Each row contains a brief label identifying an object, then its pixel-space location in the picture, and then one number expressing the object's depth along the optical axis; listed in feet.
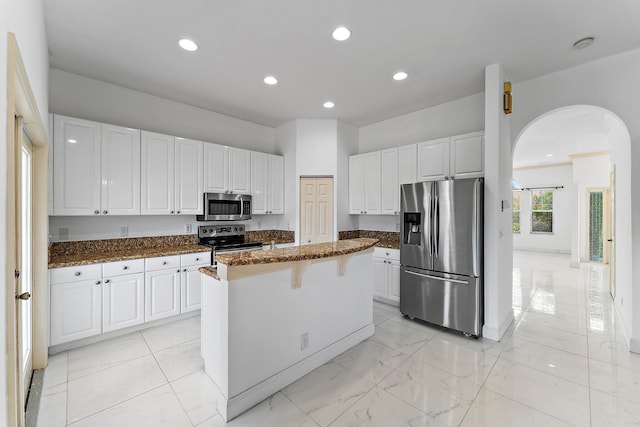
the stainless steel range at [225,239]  13.16
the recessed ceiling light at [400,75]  10.68
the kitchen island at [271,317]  6.39
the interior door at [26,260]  7.22
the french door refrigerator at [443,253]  10.25
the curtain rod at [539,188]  28.69
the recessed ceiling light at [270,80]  11.15
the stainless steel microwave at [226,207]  13.41
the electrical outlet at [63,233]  10.54
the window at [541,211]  29.48
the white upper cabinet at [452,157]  11.75
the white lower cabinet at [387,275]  13.45
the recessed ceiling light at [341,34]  8.09
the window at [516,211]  31.45
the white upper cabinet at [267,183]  15.40
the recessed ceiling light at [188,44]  8.66
